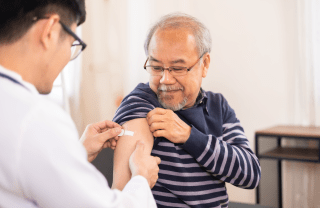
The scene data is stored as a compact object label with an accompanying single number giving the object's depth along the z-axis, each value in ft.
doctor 1.87
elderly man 3.64
